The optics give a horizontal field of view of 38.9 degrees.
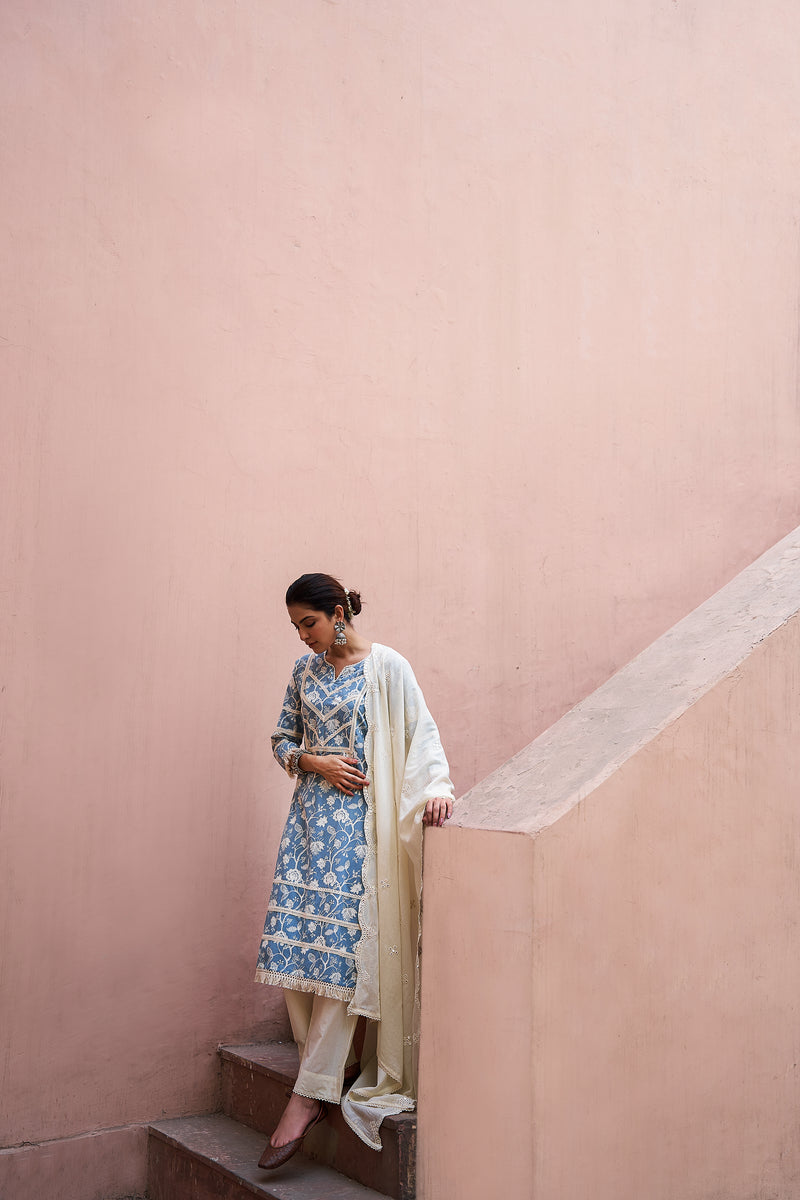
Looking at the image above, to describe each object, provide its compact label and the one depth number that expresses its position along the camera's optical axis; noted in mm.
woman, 2926
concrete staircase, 2738
